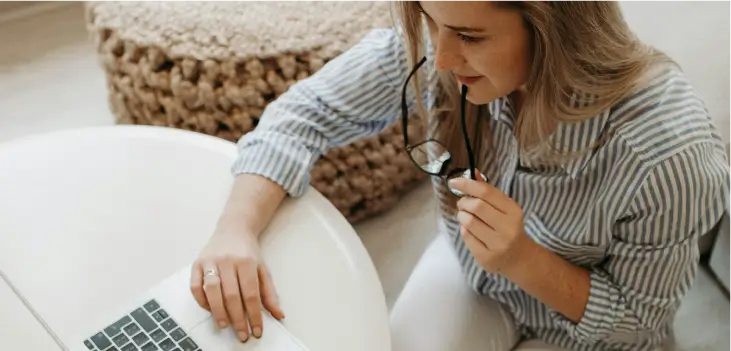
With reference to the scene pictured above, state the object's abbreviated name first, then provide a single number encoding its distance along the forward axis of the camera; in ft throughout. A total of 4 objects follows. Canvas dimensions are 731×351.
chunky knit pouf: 4.10
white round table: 2.62
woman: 2.39
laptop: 2.46
